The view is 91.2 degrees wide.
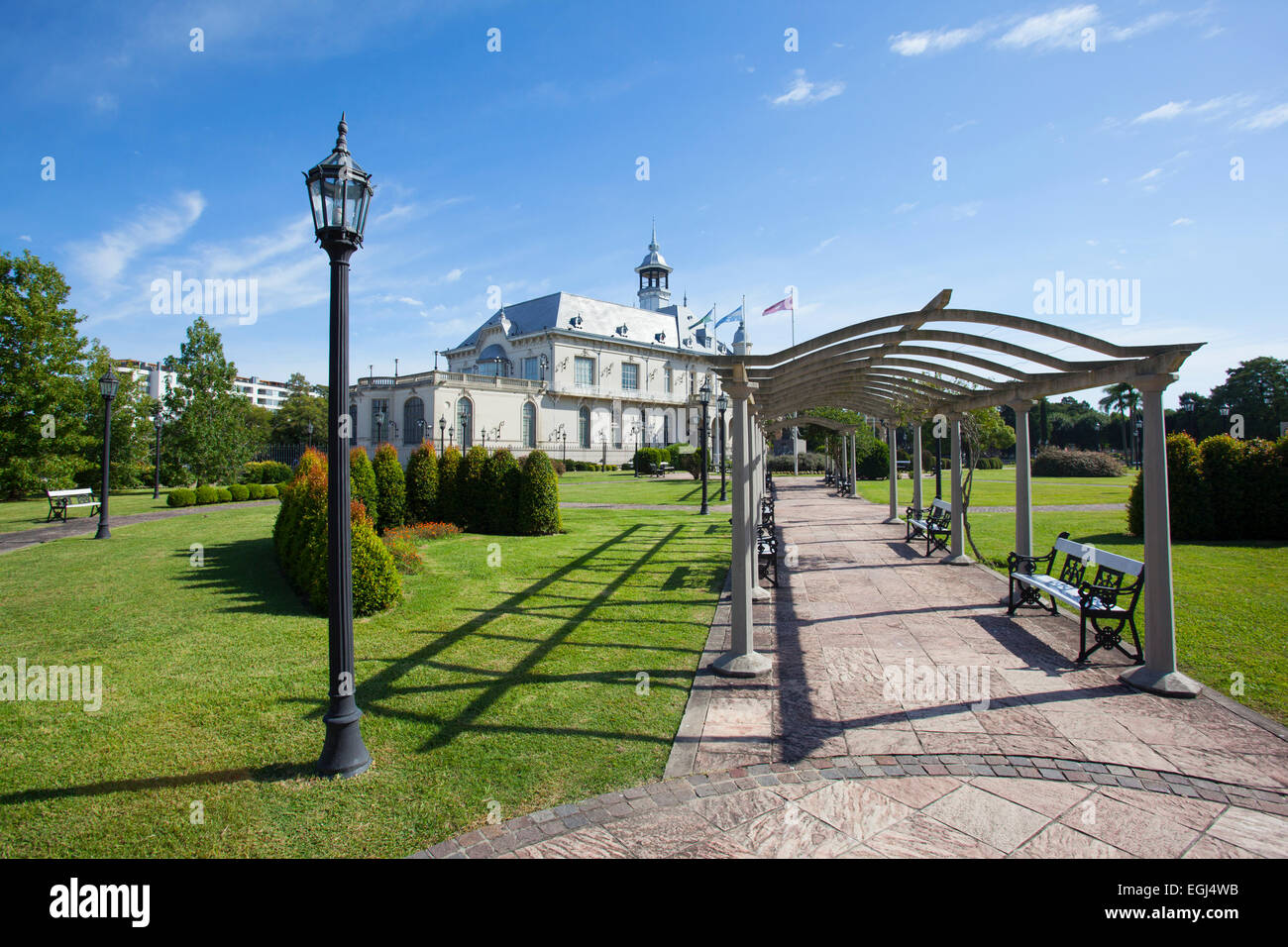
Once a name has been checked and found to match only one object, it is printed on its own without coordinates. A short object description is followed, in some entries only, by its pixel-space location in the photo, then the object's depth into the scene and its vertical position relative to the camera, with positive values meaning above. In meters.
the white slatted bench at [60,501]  16.94 -0.54
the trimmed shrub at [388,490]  14.07 -0.32
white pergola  4.95 +0.93
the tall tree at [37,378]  22.62 +3.83
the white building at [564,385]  50.19 +7.88
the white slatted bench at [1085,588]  5.55 -1.30
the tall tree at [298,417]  61.74 +6.10
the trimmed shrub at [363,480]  12.49 -0.08
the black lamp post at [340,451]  3.80 +0.16
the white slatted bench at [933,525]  11.06 -1.12
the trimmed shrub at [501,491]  14.47 -0.41
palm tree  61.87 +6.97
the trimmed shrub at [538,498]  14.11 -0.58
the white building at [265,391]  140.00 +20.13
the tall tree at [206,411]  30.02 +3.33
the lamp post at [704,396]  19.25 +2.30
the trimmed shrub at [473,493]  14.75 -0.45
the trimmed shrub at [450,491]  14.90 -0.39
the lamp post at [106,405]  13.57 +1.74
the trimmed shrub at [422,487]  14.78 -0.28
